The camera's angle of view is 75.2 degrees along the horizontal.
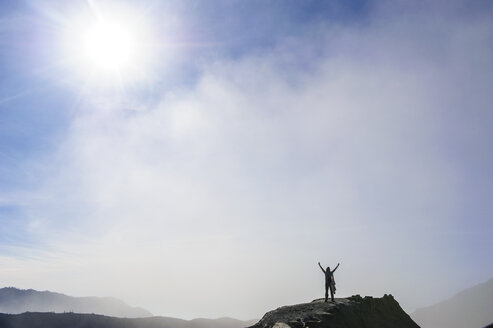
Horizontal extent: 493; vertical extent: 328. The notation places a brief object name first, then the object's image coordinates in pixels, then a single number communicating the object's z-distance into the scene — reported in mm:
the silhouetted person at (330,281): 19712
